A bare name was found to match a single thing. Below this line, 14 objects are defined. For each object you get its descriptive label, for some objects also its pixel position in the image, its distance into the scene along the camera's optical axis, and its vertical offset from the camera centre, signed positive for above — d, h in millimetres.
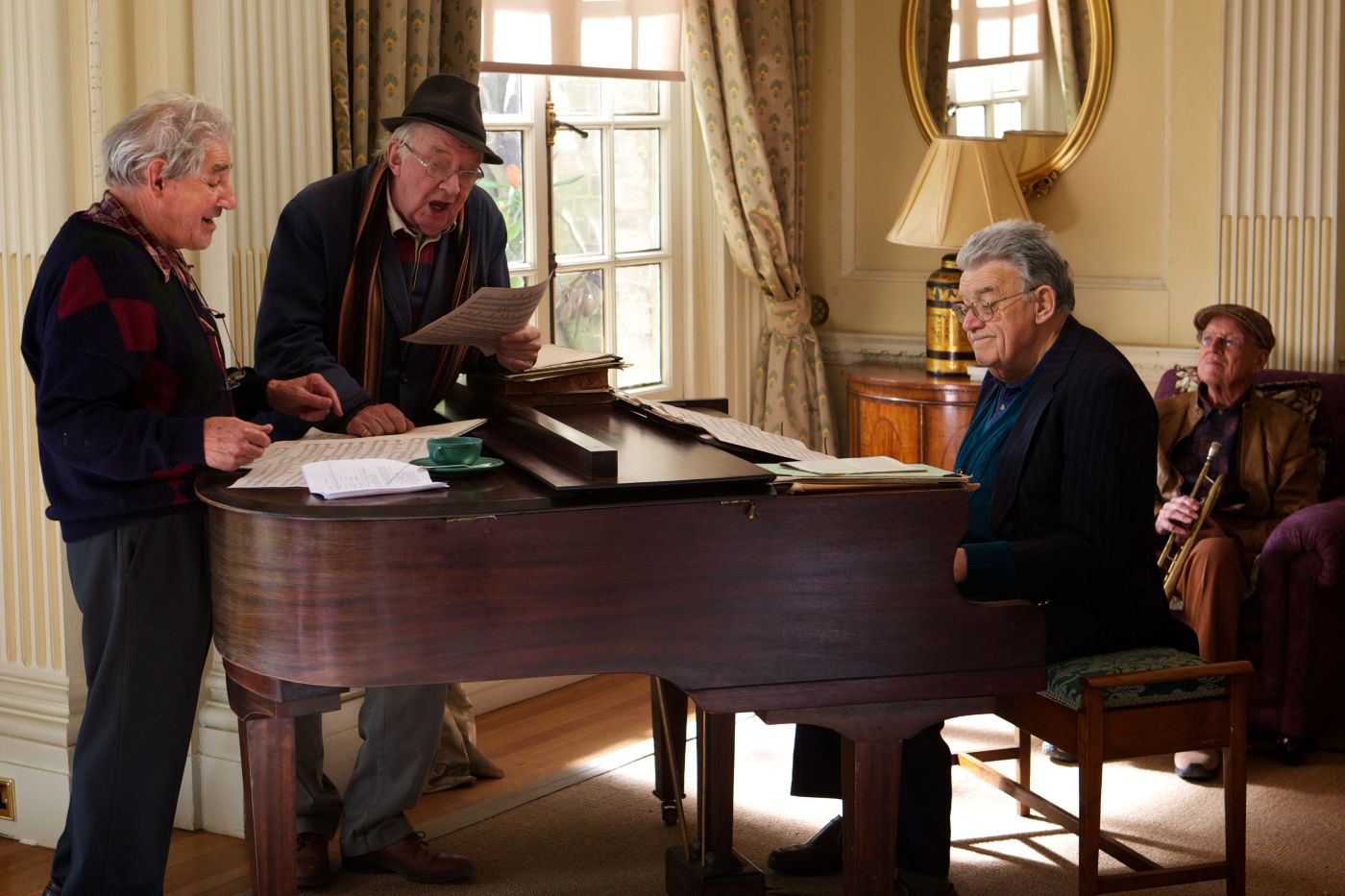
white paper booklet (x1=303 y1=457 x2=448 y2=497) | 2139 -260
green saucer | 2256 -256
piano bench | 2695 -772
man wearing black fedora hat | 2949 -17
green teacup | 2293 -233
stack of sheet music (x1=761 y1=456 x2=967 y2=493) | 2176 -261
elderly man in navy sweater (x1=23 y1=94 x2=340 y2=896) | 2383 -278
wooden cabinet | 4848 -381
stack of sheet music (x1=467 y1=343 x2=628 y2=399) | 2857 -153
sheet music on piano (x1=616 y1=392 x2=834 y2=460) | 2439 -227
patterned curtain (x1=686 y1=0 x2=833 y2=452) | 4945 +458
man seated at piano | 2615 -333
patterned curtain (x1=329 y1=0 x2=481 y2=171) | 3557 +577
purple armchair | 3818 -849
